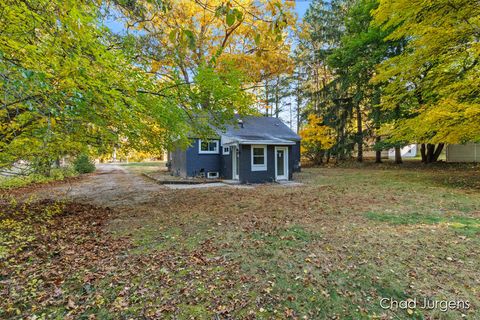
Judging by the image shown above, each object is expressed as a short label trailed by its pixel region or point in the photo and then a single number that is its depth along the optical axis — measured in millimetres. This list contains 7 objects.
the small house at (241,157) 12148
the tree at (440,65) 7852
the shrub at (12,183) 9709
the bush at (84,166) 17312
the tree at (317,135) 20594
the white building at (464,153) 17688
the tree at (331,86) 21516
